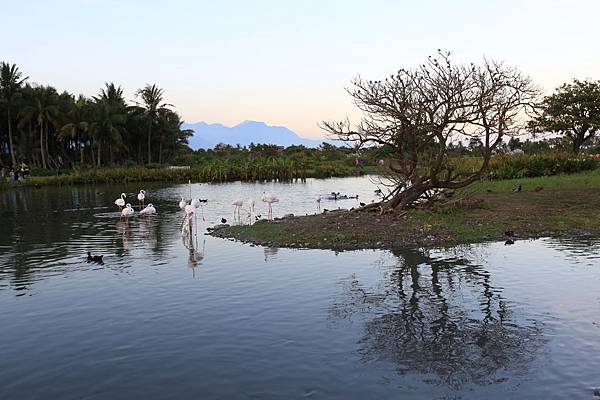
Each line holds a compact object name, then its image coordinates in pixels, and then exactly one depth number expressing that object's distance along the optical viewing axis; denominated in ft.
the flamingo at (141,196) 94.57
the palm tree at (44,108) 198.49
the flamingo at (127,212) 73.10
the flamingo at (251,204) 70.64
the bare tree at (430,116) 56.90
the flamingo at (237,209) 74.95
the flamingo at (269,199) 71.41
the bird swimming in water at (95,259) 46.88
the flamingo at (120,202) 84.14
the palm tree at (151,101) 226.99
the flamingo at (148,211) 78.75
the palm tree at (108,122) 207.72
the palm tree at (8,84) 196.75
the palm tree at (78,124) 202.18
